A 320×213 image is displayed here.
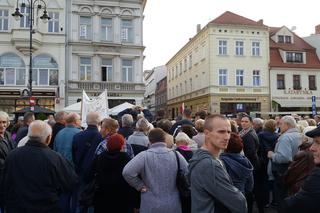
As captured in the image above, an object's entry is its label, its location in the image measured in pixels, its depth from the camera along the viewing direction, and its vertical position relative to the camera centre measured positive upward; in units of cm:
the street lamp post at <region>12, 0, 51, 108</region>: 1254 +496
